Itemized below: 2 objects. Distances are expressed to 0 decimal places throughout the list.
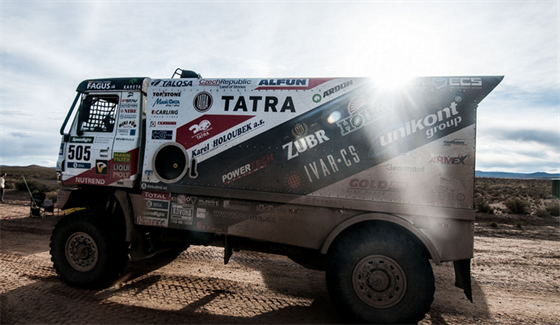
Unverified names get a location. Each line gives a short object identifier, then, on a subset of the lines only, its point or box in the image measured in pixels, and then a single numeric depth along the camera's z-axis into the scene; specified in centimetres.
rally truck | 422
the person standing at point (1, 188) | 1495
